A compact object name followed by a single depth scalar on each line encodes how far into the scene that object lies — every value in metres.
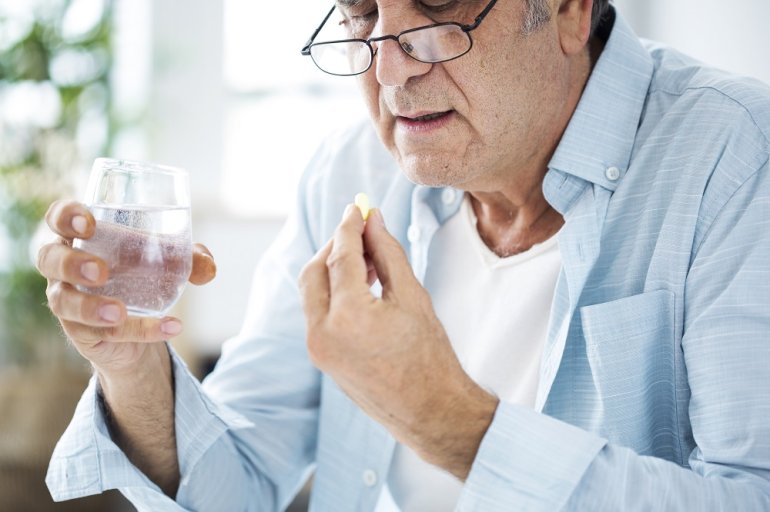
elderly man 1.05
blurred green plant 4.22
